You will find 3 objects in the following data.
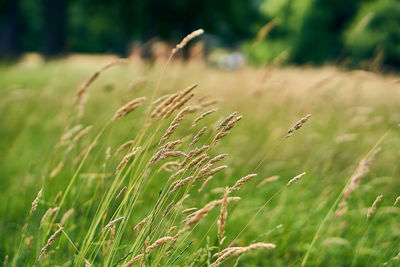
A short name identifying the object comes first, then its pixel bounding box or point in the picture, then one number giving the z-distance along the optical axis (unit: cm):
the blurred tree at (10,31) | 2129
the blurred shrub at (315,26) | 2511
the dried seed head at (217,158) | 160
